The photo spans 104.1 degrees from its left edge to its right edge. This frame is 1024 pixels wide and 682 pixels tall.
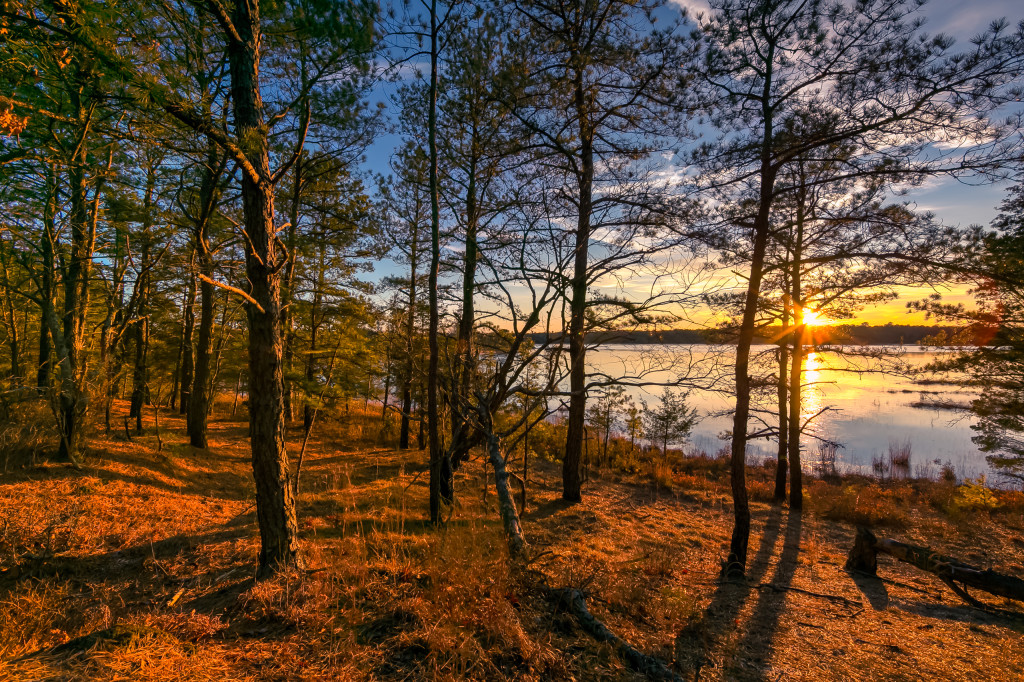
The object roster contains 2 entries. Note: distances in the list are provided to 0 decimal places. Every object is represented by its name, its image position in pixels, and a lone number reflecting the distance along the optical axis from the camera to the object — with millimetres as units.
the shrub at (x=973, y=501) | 11305
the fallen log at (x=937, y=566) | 5629
